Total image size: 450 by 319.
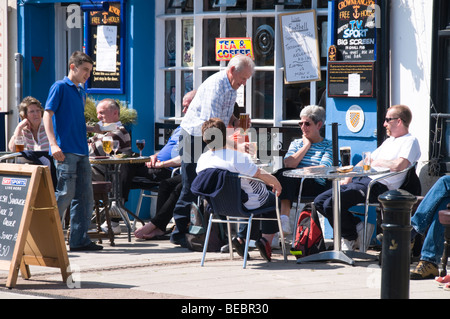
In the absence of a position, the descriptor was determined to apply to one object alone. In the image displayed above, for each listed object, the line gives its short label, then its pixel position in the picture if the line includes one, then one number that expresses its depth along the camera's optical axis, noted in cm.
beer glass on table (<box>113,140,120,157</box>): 1897
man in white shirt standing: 1692
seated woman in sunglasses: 1773
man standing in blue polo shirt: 1687
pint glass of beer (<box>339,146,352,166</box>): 1625
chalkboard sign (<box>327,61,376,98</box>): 1782
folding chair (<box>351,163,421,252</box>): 1630
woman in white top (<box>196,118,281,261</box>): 1538
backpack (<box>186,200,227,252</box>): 1734
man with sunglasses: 1630
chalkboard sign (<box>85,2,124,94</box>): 2211
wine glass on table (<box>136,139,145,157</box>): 1987
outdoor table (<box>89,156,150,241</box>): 1833
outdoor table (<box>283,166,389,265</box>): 1555
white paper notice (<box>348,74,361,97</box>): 1802
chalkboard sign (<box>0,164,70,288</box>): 1355
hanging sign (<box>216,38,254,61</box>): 2072
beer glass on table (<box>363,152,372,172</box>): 1583
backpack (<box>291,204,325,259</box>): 1648
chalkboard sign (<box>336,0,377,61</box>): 1777
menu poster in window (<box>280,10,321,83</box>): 1944
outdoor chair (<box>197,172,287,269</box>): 1534
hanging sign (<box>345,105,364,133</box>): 1809
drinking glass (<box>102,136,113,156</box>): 1873
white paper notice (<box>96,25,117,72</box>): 2223
